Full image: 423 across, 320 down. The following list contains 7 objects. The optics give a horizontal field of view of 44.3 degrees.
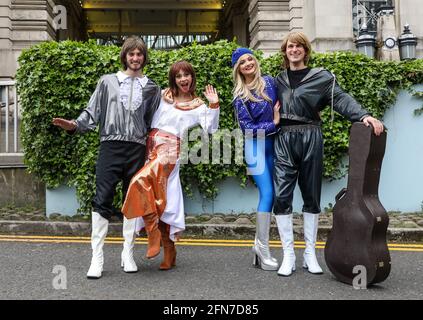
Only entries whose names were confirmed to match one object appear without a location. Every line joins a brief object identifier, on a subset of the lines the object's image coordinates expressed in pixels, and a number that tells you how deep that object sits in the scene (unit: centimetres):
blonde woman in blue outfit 466
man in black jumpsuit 456
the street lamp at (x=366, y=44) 1079
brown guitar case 399
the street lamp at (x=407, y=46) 1171
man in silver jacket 450
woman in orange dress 452
